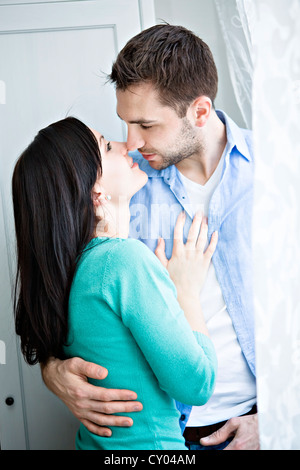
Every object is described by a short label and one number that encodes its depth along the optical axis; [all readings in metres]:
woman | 1.12
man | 1.53
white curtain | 1.02
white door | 1.86
